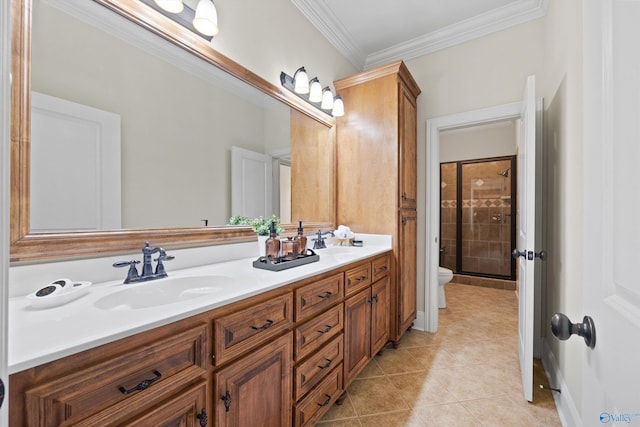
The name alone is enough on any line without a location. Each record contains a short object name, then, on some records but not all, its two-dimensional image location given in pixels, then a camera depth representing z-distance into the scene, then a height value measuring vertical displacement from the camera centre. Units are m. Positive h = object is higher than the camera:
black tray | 1.32 -0.24
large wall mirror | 0.93 +0.36
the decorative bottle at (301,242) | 1.60 -0.17
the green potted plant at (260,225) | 1.64 -0.07
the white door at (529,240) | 1.64 -0.15
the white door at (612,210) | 0.42 +0.01
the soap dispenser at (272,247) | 1.42 -0.17
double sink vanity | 0.59 -0.39
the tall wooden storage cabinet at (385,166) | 2.26 +0.41
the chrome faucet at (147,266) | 1.08 -0.21
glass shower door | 4.38 -0.07
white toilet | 3.18 -0.78
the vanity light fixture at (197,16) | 1.27 +0.95
